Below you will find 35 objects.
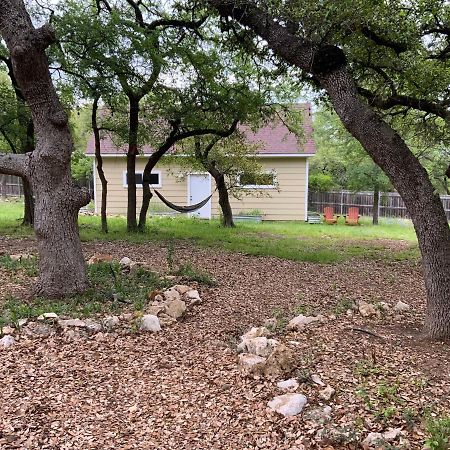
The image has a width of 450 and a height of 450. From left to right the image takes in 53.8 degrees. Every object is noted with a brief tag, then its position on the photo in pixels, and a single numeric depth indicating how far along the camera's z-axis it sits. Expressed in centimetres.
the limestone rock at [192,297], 464
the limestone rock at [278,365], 293
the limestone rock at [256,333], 358
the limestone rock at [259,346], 314
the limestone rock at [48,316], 385
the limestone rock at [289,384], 275
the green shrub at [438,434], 207
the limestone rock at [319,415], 239
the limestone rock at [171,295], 450
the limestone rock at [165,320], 404
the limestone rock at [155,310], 415
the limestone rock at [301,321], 388
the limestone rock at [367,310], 429
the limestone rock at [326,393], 261
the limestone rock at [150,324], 389
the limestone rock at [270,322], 399
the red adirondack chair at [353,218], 1543
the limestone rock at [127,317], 402
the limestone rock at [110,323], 385
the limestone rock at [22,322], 375
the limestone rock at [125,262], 591
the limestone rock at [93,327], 378
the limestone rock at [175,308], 420
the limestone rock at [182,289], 482
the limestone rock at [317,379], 277
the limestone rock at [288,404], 250
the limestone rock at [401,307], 452
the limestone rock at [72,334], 364
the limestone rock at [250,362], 299
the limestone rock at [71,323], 378
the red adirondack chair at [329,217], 1551
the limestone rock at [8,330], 362
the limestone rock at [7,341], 343
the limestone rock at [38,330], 364
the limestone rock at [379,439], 215
